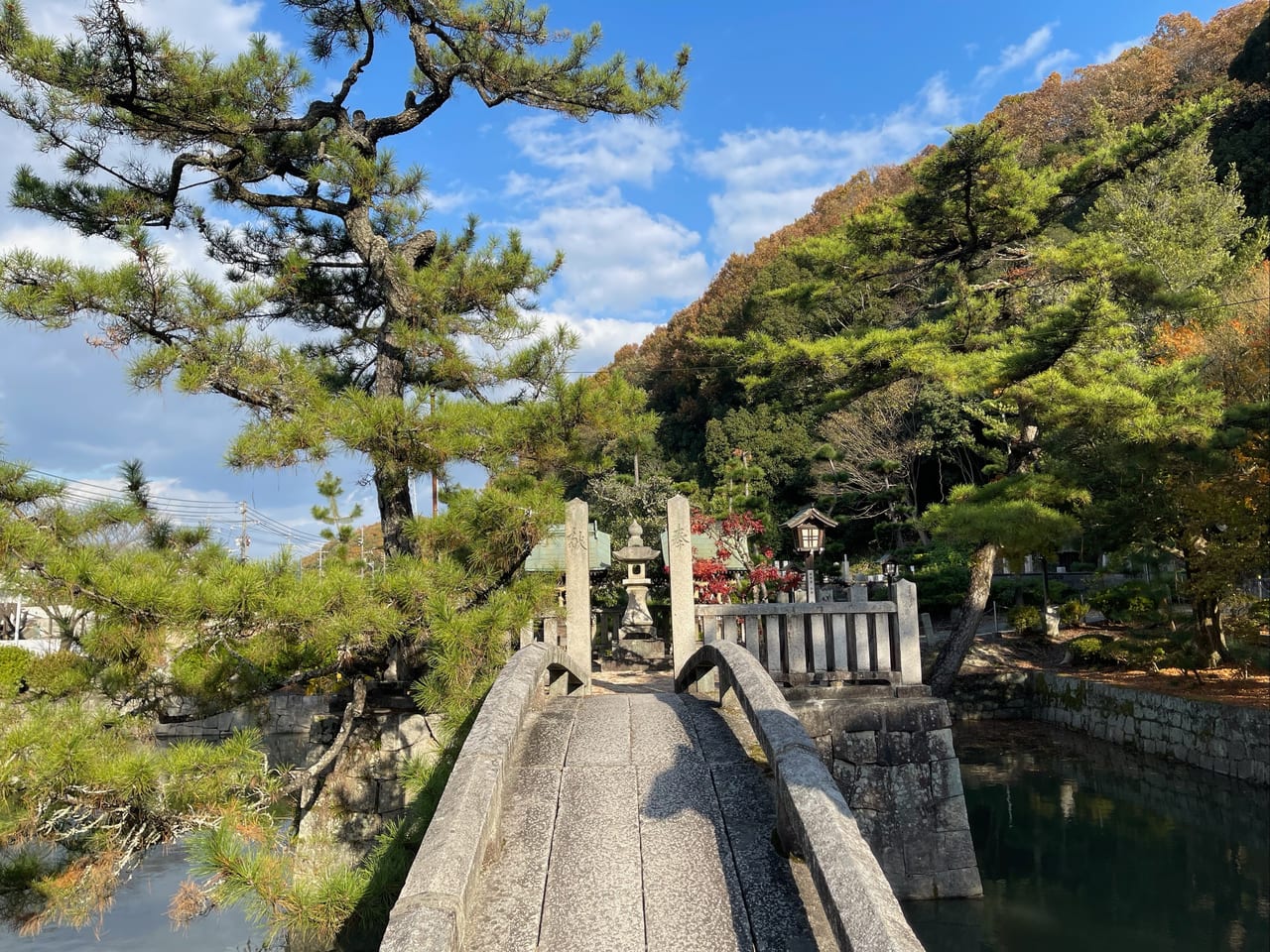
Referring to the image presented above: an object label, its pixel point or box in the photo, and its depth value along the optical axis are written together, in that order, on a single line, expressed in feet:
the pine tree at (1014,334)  32.50
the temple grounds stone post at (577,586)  22.97
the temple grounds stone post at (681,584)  23.39
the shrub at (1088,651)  47.70
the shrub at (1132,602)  46.62
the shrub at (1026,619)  54.42
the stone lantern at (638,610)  42.88
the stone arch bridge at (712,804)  9.19
